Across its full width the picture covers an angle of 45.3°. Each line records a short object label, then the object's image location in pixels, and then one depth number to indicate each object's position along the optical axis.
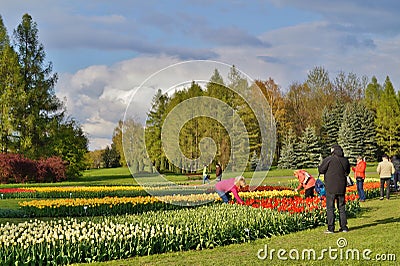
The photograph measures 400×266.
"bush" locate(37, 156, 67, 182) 36.75
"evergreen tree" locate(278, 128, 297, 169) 51.59
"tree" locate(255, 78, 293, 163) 53.97
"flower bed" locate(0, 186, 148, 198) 21.97
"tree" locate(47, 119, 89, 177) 44.81
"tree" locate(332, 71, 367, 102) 70.25
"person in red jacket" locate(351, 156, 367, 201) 17.80
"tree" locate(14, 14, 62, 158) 45.34
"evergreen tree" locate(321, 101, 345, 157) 59.06
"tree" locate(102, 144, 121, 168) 82.12
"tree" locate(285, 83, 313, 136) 63.03
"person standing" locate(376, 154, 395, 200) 18.17
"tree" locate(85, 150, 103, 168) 92.62
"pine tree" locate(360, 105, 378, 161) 56.84
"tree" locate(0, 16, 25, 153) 44.41
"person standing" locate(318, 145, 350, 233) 10.66
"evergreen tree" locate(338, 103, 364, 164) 55.53
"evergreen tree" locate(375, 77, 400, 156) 57.41
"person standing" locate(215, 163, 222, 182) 19.26
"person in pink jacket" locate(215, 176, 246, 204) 13.41
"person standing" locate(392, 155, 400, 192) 21.59
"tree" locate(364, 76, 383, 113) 71.68
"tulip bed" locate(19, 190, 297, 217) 16.39
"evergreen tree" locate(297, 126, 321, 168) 51.78
